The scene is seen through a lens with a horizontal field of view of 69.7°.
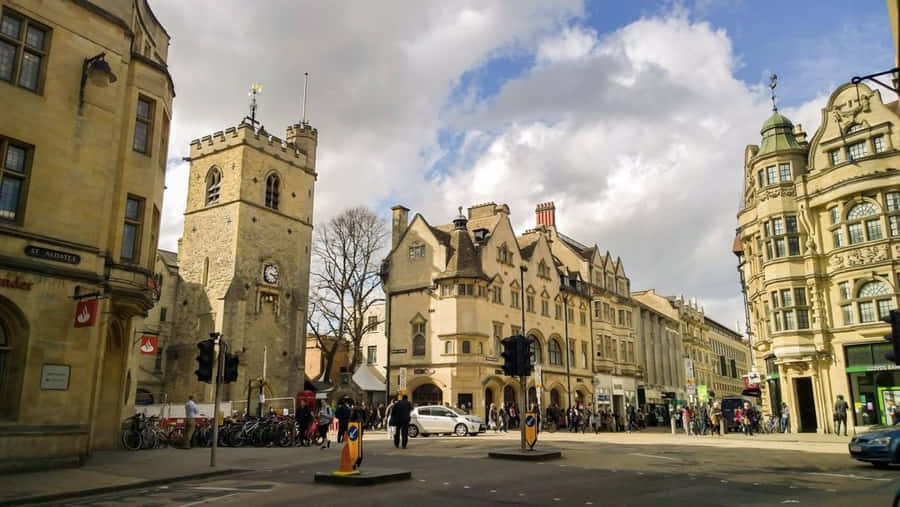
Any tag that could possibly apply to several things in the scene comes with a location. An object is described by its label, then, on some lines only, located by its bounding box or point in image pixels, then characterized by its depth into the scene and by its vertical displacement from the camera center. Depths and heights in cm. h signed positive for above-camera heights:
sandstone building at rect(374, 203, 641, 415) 4338 +647
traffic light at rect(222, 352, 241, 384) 1661 +79
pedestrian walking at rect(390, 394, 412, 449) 2172 -45
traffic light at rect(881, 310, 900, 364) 969 +103
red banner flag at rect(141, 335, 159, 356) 2255 +195
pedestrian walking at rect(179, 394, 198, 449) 2241 -74
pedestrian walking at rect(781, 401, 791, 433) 3376 -88
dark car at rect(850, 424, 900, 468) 1512 -106
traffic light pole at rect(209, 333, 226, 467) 1580 +59
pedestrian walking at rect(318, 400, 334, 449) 2373 -78
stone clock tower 4422 +993
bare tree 4766 +952
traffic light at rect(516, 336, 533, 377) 1780 +123
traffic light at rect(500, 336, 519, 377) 1784 +121
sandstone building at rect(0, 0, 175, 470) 1420 +451
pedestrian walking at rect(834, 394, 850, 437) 2909 -42
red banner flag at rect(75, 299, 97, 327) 1483 +196
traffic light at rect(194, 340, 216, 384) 1598 +95
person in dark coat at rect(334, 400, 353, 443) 2212 -46
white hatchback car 3183 -104
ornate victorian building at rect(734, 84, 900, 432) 3047 +721
